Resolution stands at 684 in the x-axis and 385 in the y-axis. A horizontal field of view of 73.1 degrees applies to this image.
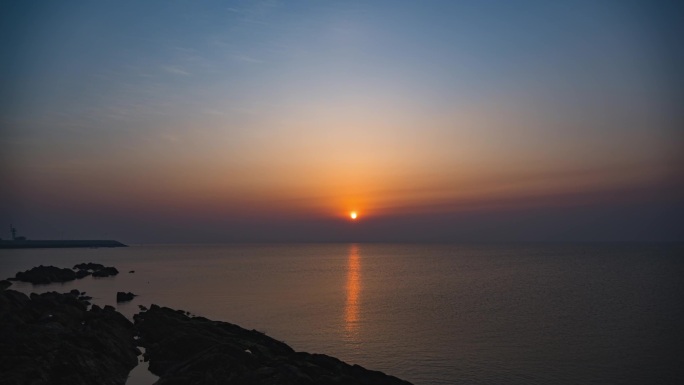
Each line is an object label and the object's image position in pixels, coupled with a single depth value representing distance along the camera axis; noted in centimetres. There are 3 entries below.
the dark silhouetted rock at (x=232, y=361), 2244
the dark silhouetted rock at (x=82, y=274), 10974
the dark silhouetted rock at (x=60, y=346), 2350
